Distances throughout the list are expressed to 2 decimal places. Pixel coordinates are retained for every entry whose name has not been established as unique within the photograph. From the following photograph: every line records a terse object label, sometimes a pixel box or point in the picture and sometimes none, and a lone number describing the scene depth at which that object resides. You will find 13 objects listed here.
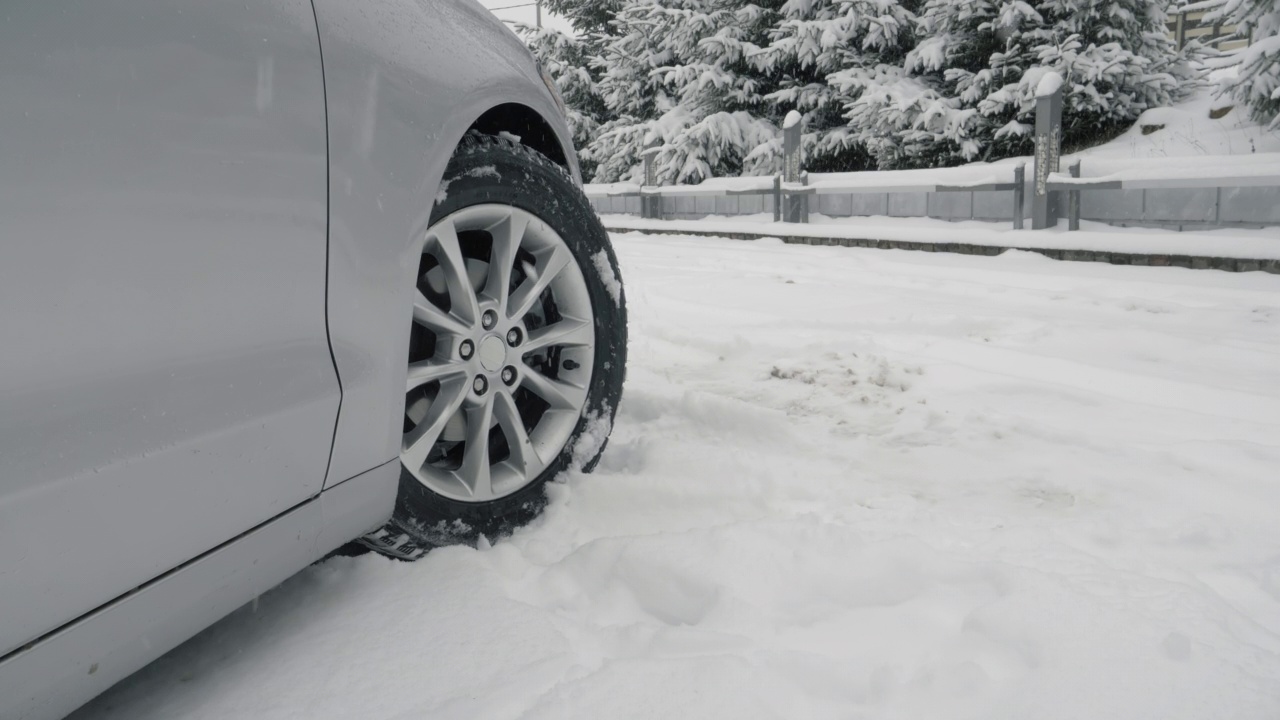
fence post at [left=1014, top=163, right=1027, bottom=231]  8.93
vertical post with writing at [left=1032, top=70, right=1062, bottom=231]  8.69
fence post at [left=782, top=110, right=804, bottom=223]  12.09
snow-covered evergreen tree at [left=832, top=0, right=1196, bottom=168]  10.27
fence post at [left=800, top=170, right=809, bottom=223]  11.82
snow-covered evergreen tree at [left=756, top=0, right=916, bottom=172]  12.75
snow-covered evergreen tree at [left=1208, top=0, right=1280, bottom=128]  7.79
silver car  0.97
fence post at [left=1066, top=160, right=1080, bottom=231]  8.49
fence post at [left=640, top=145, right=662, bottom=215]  15.62
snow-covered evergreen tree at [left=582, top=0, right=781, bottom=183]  14.66
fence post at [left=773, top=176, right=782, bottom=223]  12.20
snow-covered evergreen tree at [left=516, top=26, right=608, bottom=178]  21.09
